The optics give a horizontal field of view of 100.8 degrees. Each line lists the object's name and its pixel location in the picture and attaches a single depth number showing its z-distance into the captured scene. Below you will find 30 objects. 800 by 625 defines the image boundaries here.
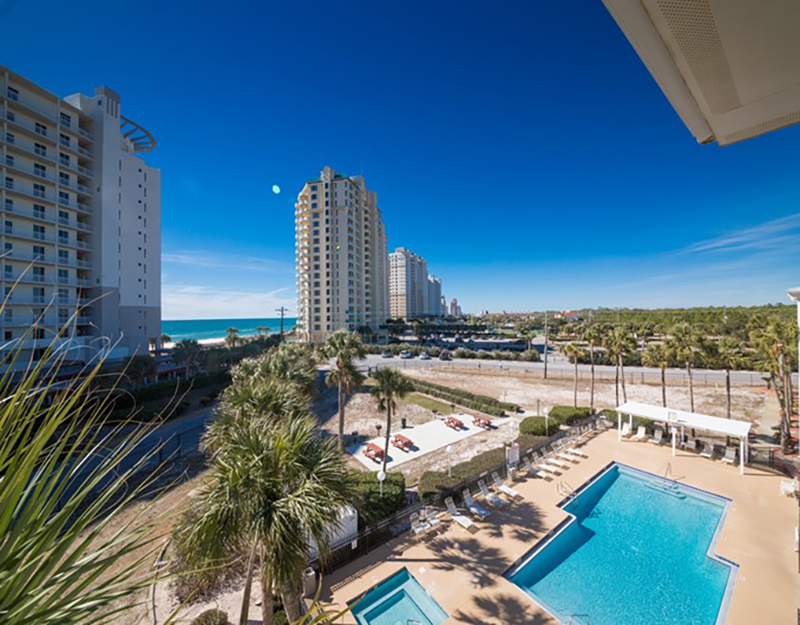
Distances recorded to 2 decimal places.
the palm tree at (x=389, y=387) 15.54
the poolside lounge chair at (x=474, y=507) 12.13
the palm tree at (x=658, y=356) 21.61
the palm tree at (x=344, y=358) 16.44
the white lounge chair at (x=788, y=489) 13.21
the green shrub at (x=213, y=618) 7.66
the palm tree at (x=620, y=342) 23.25
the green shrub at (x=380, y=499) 11.27
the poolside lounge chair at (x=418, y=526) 11.18
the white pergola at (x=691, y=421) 15.17
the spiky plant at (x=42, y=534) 1.76
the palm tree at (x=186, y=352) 35.53
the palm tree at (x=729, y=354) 19.70
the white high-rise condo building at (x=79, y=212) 28.83
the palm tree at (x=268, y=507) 5.44
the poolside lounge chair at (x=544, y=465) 15.49
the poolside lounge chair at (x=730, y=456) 16.22
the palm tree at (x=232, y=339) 52.67
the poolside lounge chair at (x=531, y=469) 15.25
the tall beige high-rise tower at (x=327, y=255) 61.62
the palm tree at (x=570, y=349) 26.76
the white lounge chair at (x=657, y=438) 18.72
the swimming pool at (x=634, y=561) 9.10
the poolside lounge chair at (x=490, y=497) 12.85
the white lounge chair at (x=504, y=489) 13.48
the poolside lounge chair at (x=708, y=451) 16.86
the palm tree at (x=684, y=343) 21.05
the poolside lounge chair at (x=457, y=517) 11.60
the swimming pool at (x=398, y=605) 8.38
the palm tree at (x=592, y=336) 26.42
